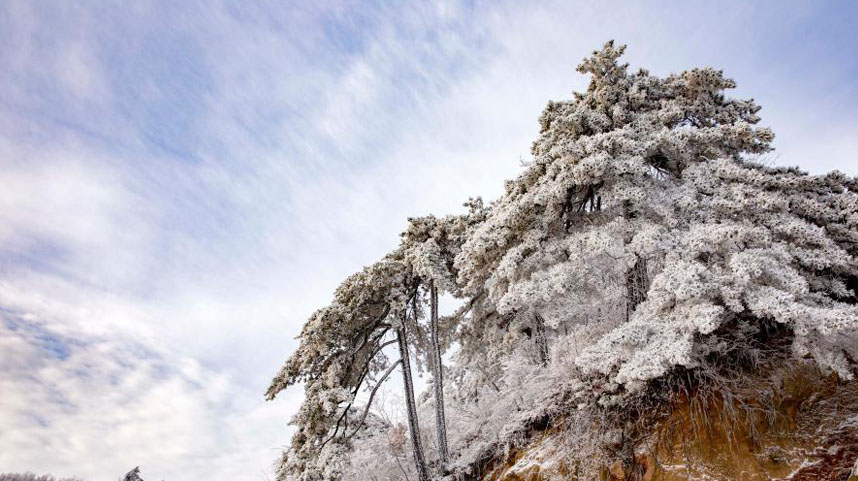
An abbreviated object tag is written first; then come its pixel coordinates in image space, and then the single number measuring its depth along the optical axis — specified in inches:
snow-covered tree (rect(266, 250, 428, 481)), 445.4
